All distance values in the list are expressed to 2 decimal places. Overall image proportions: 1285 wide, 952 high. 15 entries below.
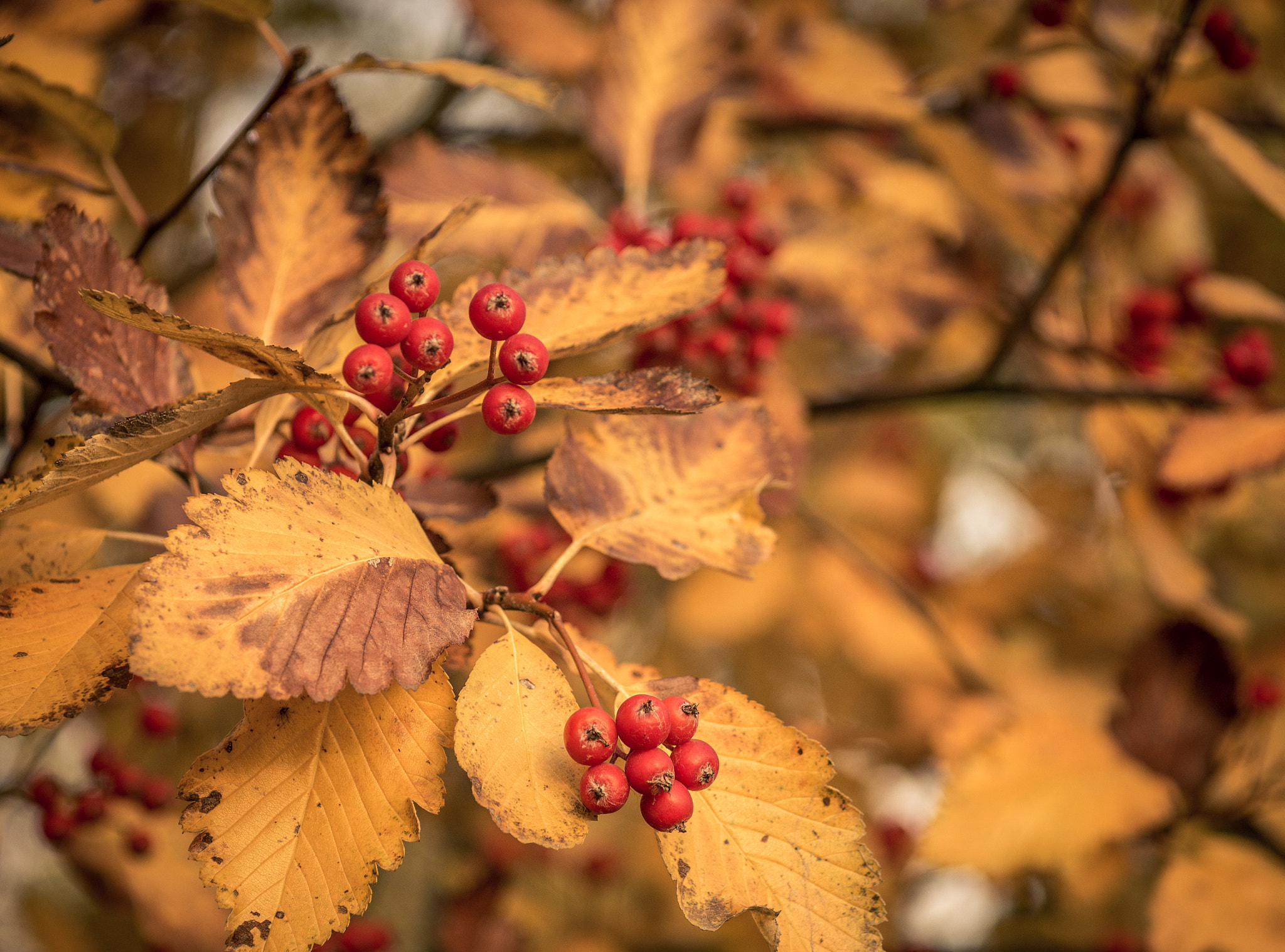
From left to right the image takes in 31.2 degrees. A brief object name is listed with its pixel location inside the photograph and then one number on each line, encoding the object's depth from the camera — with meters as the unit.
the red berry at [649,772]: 0.42
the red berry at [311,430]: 0.46
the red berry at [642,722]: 0.42
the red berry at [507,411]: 0.43
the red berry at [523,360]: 0.43
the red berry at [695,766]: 0.43
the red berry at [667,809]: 0.42
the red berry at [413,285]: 0.43
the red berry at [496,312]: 0.43
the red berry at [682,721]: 0.43
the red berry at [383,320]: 0.43
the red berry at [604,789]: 0.42
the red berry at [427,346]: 0.42
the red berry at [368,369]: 0.43
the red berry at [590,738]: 0.42
